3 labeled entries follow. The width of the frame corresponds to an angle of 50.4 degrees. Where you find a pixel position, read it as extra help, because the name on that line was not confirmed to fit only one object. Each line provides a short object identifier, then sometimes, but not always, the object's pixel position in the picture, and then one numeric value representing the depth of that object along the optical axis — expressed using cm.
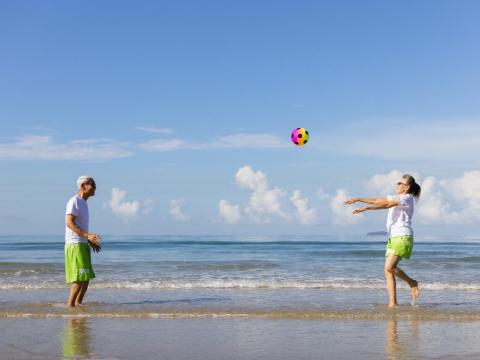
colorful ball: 1166
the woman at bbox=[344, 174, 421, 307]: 746
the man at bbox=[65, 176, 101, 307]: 719
